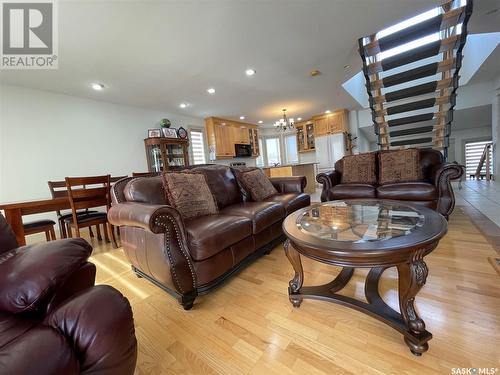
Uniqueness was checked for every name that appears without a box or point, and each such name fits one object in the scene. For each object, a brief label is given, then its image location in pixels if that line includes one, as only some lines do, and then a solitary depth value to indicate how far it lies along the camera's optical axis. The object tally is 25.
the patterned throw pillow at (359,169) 3.01
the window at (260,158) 7.83
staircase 2.74
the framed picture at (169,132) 4.59
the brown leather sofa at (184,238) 1.26
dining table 1.88
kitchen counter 5.31
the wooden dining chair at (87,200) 2.32
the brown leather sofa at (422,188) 2.28
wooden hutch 4.55
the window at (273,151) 8.33
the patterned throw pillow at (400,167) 2.74
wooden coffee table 0.90
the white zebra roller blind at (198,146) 5.55
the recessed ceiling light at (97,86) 3.28
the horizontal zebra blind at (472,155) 6.48
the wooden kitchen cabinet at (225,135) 5.69
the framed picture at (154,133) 4.50
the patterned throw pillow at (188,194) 1.65
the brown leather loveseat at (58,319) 0.50
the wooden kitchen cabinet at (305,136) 7.25
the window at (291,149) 8.04
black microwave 6.27
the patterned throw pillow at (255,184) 2.39
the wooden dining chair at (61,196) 2.61
